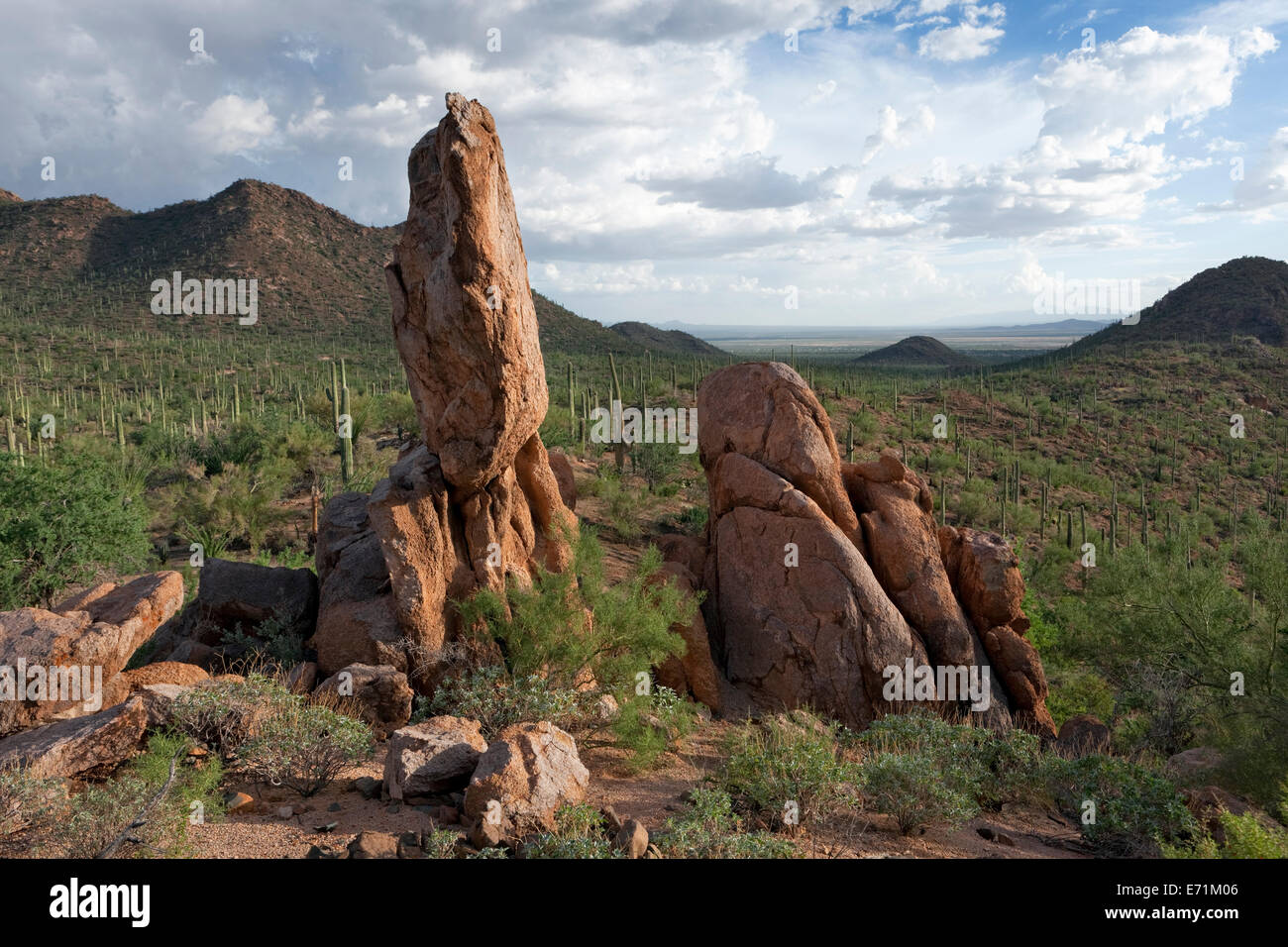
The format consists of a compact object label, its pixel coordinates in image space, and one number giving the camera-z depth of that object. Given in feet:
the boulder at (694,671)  33.35
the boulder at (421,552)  29.04
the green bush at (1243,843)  17.53
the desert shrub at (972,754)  25.18
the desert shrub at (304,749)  21.57
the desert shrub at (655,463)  84.64
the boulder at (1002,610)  36.06
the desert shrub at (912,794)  21.81
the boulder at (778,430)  37.47
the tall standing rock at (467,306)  27.99
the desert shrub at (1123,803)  21.71
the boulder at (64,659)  24.41
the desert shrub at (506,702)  25.18
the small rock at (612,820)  19.19
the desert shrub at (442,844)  16.81
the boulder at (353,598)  28.96
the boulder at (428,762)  20.62
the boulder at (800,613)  34.06
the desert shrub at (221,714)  22.35
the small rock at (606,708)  27.04
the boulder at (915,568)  35.68
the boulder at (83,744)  19.93
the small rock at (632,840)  17.42
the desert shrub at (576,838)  16.74
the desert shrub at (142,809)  16.99
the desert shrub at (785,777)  21.38
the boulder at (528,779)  18.51
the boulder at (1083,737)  32.32
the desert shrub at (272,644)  30.17
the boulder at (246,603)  32.12
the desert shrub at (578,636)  27.94
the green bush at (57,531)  43.75
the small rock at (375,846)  16.79
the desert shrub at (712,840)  17.72
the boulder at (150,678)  25.55
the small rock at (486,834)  17.66
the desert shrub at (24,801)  17.58
